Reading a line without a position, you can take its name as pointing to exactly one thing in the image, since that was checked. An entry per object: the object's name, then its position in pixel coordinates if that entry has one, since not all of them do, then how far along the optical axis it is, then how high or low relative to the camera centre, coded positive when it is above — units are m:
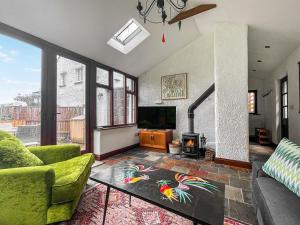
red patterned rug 1.53 -1.08
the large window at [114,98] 3.86 +0.45
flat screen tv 4.39 -0.09
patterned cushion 1.17 -0.45
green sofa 1.28 -0.72
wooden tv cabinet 4.32 -0.74
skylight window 3.47 +1.86
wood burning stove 3.69 -0.76
